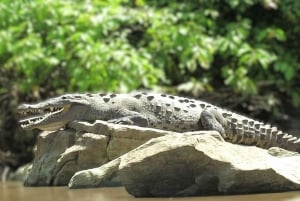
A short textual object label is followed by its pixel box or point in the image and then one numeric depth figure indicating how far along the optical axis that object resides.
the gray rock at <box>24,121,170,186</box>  11.47
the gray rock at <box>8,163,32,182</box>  20.82
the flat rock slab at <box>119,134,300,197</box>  9.27
